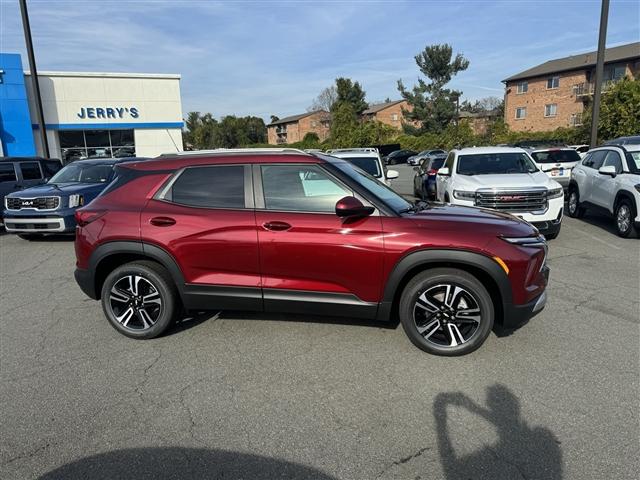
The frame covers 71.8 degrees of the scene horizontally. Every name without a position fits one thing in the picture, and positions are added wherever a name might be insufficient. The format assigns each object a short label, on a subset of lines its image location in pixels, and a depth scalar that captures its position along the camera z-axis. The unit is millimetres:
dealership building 24047
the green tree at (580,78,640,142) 22375
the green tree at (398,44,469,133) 50094
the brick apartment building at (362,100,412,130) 78688
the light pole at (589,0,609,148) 14578
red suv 3703
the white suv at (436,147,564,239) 7656
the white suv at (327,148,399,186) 9234
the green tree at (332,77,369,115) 55188
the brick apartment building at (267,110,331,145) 80812
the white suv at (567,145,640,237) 8234
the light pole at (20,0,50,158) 14516
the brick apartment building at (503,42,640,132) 43912
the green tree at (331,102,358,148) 48062
